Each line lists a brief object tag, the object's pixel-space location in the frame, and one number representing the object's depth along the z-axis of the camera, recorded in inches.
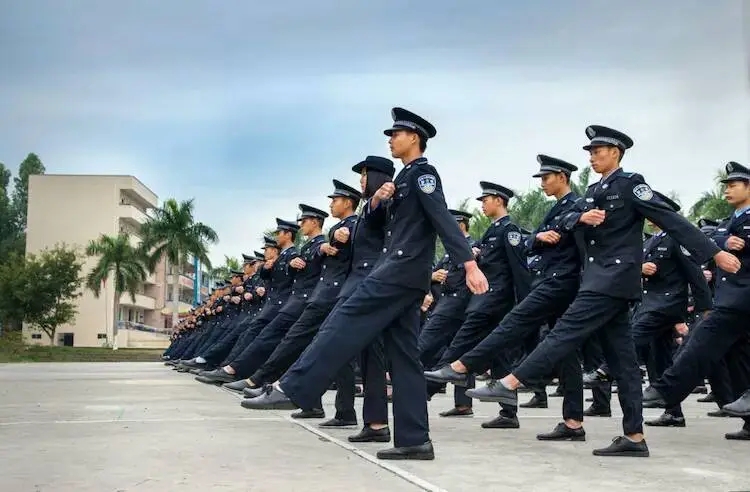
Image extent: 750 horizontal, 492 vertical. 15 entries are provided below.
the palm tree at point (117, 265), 2354.8
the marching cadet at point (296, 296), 396.8
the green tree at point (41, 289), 2188.7
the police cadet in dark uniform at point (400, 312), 221.8
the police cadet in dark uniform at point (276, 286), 445.7
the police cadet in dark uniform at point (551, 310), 273.4
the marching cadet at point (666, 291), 345.4
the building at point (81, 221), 2815.0
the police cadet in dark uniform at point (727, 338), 281.1
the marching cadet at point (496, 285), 334.6
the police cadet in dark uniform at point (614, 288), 242.5
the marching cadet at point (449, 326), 358.6
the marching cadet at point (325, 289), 339.8
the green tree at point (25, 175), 3368.6
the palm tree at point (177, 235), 2112.5
